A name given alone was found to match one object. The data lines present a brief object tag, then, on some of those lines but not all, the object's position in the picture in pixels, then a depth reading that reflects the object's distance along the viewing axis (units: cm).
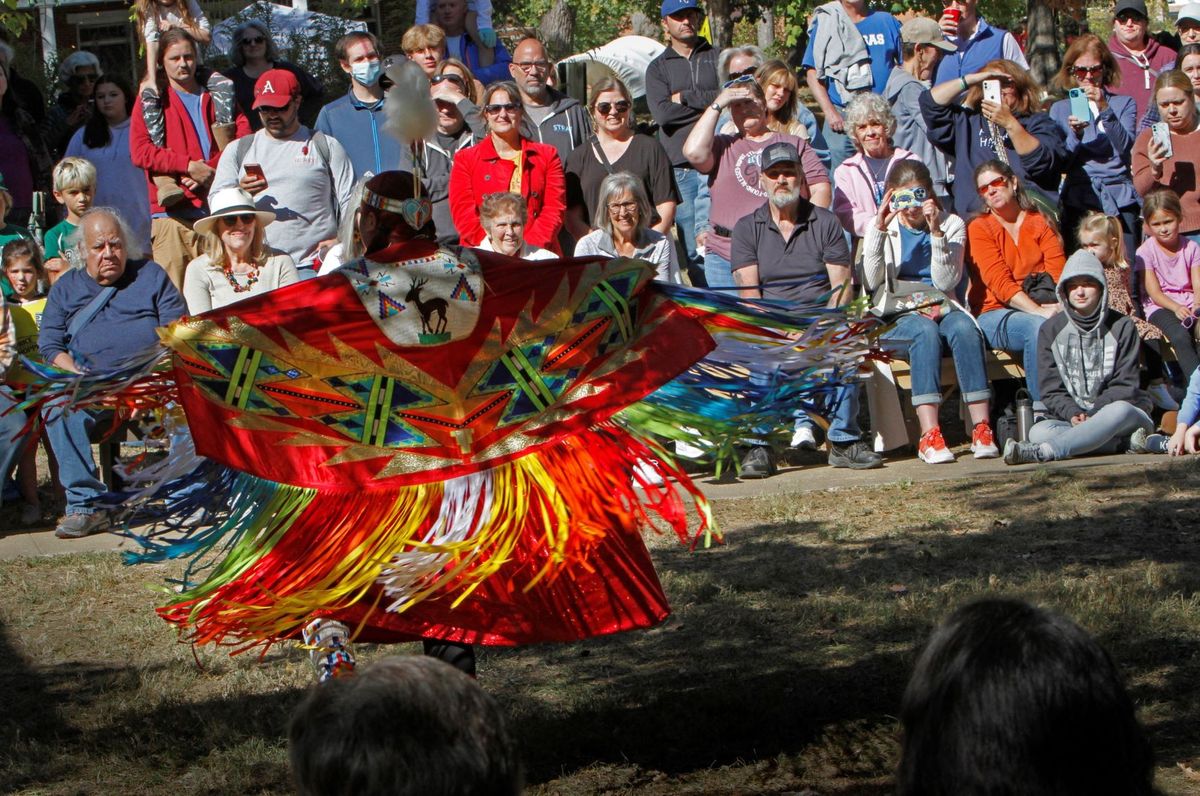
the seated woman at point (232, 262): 1463
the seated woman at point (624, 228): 1545
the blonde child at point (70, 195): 1691
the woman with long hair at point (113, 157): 1828
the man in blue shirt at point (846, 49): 2000
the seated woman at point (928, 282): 1603
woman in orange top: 1681
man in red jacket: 1762
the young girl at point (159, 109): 1759
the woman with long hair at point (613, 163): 1702
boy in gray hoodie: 1590
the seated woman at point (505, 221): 1423
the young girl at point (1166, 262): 1716
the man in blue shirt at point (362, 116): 1722
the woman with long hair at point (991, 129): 1789
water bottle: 1620
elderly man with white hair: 1506
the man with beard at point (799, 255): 1595
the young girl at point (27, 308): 1573
